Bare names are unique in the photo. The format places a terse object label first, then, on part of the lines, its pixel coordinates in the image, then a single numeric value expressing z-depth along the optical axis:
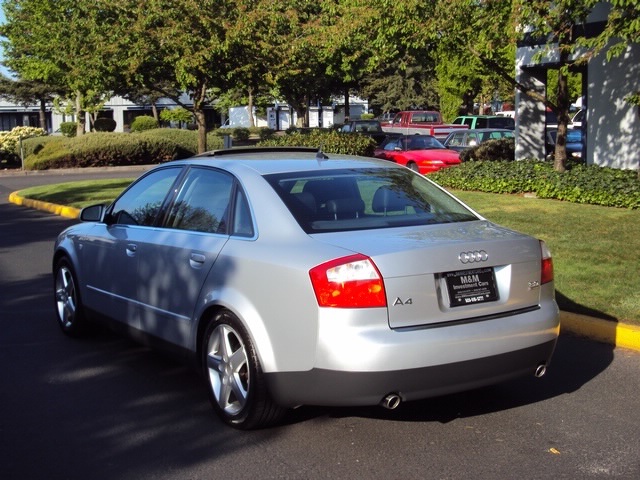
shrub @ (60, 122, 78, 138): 55.50
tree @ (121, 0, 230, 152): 19.83
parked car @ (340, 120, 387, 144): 35.38
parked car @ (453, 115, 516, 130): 39.17
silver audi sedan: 4.50
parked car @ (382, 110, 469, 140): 39.47
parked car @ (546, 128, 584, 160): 23.39
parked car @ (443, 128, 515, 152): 26.11
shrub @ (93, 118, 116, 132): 56.53
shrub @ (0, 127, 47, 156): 34.25
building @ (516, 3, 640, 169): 17.81
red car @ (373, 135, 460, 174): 22.67
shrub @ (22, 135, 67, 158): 33.19
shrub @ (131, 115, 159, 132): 55.64
